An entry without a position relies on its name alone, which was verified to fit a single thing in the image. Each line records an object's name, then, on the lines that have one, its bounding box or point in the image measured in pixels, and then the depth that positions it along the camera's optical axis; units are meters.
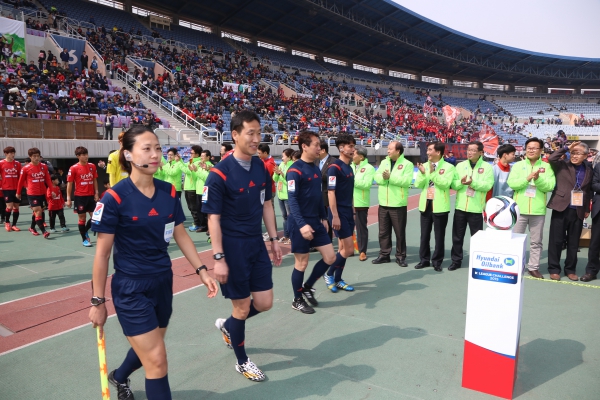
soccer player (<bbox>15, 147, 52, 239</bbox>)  8.15
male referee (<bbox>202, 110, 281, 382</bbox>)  2.97
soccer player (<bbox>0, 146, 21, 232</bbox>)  8.63
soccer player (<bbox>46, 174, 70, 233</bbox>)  8.42
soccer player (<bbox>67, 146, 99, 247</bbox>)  7.38
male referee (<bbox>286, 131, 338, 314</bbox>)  4.25
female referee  2.24
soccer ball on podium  2.86
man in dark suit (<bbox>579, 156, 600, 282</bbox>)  5.37
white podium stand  2.73
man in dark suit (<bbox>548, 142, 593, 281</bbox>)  5.41
